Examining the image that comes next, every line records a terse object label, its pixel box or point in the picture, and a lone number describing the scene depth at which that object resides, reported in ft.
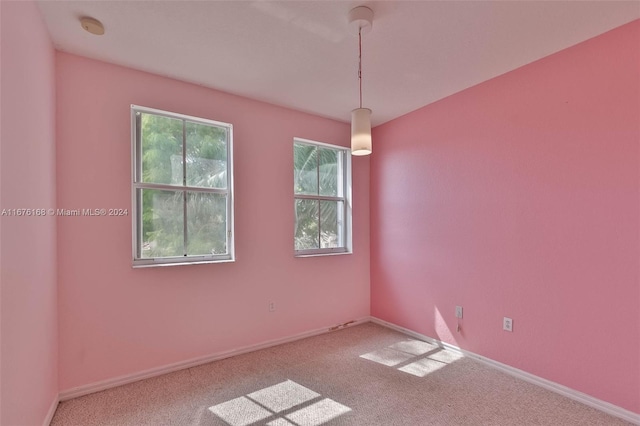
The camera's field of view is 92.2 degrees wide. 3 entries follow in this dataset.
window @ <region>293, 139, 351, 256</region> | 11.65
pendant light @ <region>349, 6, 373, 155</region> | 6.01
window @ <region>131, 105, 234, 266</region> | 8.54
